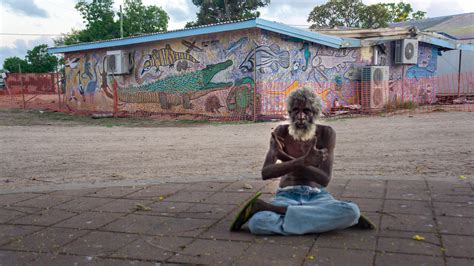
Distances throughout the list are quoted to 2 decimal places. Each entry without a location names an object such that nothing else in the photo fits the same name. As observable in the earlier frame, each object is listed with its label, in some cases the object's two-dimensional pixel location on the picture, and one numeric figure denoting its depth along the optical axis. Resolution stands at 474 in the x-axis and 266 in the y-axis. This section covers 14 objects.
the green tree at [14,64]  47.78
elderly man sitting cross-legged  3.52
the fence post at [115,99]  19.20
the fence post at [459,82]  22.77
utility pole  36.41
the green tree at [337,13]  41.22
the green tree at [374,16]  40.69
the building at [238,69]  15.30
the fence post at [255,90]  14.95
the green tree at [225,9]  36.44
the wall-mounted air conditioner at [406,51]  18.89
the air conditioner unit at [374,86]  17.47
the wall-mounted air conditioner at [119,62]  18.89
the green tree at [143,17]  44.62
